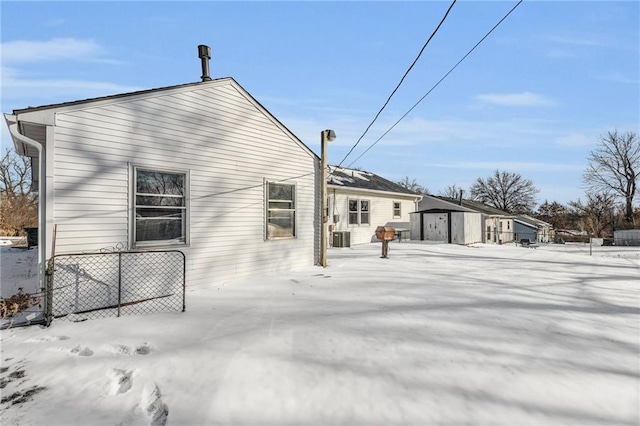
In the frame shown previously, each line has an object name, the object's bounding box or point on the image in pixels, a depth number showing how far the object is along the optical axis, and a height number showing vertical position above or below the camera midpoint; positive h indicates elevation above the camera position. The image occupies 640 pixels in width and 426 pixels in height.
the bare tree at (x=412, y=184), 64.56 +7.67
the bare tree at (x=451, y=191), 65.35 +6.34
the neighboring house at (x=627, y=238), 27.22 -1.53
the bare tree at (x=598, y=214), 39.35 +0.90
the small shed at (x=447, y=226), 17.98 -0.25
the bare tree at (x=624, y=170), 38.22 +6.28
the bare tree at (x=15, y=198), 23.77 +2.24
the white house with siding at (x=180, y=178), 5.14 +0.93
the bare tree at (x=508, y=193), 49.62 +4.57
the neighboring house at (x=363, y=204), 16.73 +1.06
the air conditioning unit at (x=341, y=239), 15.70 -0.82
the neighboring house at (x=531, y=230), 36.33 -1.01
